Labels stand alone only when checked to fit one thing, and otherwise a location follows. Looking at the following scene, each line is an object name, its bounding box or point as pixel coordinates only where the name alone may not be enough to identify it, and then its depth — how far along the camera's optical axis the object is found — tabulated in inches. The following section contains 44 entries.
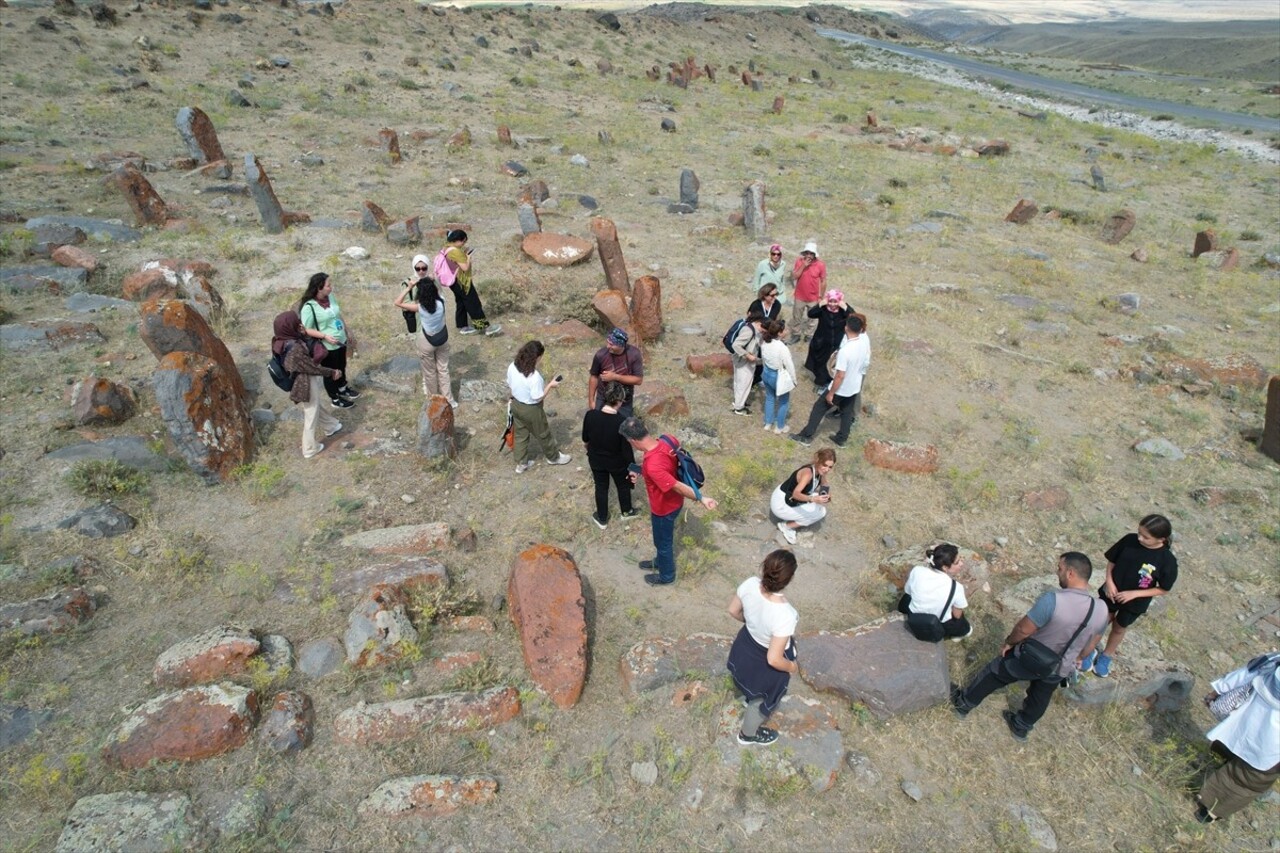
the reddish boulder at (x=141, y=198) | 506.3
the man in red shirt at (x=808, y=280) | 402.6
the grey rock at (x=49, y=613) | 204.4
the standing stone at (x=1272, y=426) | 340.8
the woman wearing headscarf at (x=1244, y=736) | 167.6
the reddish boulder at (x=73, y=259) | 448.1
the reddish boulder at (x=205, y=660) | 194.5
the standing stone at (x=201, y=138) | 642.2
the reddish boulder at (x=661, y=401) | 338.6
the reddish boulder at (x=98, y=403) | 302.4
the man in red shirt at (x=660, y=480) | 209.5
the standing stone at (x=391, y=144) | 745.0
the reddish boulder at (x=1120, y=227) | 663.1
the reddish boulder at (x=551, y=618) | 199.8
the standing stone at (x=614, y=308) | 401.4
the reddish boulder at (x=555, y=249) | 516.1
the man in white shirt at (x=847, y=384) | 293.6
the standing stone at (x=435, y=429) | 291.3
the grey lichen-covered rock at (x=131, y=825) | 153.2
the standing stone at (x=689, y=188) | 676.1
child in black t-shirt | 194.7
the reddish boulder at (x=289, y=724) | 179.3
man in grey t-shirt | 175.8
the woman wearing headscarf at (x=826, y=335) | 335.0
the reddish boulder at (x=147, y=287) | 422.0
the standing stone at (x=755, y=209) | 598.5
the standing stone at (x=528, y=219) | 549.3
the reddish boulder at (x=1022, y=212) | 692.1
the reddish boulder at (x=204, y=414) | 259.4
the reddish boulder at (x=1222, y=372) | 409.1
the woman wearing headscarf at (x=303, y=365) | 274.1
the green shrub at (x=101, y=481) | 264.8
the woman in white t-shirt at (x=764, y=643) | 159.3
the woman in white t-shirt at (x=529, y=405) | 260.5
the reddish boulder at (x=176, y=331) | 289.4
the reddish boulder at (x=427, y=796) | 168.9
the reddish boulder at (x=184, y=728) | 172.9
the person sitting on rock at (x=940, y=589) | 203.2
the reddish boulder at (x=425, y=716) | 185.5
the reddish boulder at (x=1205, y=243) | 625.6
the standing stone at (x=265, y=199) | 510.3
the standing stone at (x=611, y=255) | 433.7
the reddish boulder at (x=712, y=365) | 386.6
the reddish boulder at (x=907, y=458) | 319.0
